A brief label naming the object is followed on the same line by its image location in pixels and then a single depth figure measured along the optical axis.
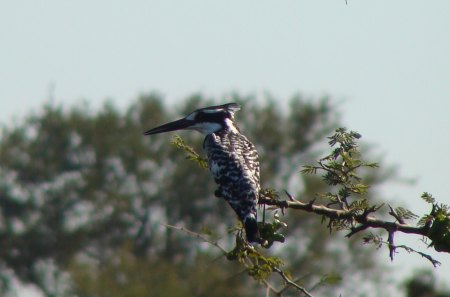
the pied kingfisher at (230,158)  17.02
